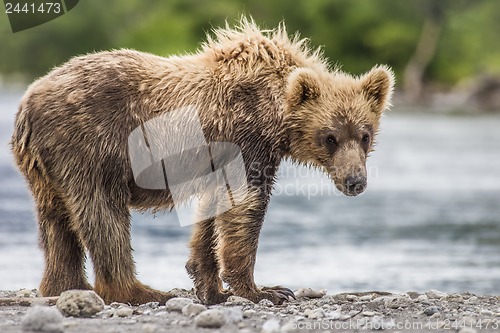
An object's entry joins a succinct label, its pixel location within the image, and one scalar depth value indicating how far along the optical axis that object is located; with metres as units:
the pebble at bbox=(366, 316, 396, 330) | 13.49
